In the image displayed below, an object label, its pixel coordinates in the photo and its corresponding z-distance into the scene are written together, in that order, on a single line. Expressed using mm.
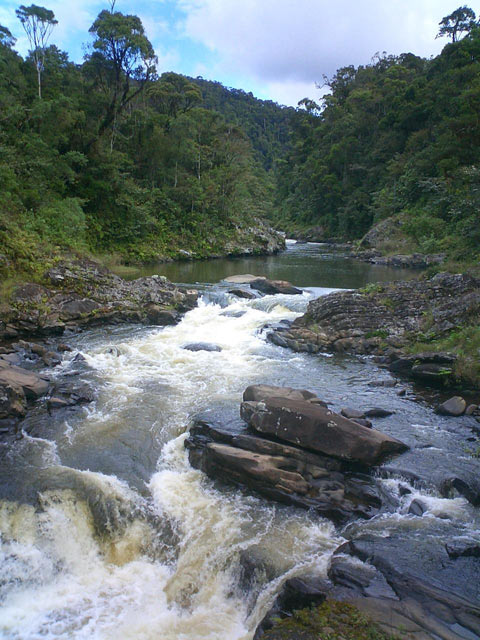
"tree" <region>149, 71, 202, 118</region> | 43594
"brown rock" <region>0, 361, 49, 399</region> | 9094
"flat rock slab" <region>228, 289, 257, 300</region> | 19281
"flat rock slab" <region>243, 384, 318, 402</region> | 8156
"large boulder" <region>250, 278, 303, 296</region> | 20078
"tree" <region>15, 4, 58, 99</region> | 24969
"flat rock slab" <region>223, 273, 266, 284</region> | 22984
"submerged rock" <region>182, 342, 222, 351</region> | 12883
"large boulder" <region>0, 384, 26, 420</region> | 8289
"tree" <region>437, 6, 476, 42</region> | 50562
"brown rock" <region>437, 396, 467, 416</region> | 8820
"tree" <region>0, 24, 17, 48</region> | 29219
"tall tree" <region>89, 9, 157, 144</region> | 25484
